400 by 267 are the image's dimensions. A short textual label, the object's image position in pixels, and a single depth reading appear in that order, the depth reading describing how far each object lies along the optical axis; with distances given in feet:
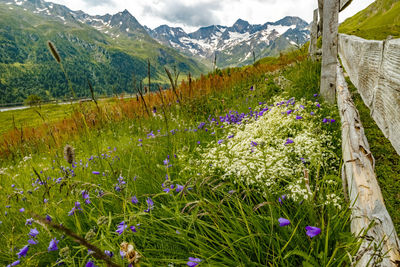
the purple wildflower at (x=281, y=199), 4.84
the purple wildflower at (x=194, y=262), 3.59
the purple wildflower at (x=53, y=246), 4.17
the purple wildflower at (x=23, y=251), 4.11
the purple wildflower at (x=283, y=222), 3.44
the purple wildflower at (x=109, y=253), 4.02
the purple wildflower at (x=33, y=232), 4.82
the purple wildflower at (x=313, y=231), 3.19
